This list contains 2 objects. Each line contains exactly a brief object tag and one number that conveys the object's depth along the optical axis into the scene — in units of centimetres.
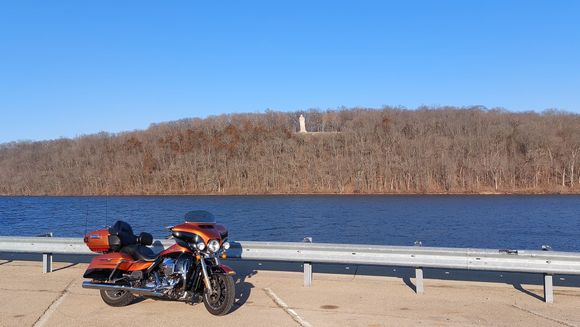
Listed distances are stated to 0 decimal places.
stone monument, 13425
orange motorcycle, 696
